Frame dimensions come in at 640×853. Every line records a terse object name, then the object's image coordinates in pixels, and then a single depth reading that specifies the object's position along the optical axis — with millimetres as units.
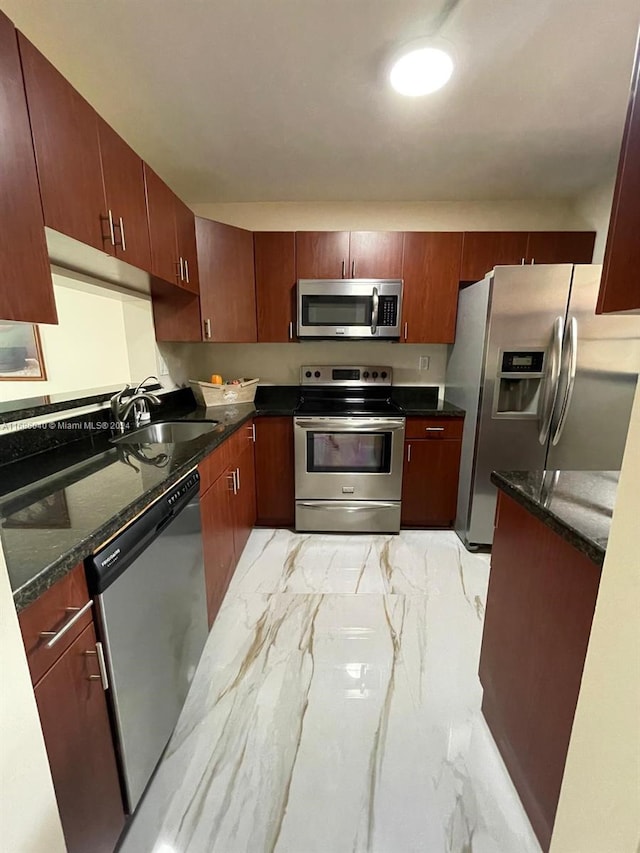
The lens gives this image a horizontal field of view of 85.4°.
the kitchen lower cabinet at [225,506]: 1604
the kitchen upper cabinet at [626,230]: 556
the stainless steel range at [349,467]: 2404
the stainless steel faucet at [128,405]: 1710
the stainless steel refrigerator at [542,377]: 2031
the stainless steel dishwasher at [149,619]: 867
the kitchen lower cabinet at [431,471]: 2482
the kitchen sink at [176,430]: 2025
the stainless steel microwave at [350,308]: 2438
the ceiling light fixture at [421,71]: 1279
